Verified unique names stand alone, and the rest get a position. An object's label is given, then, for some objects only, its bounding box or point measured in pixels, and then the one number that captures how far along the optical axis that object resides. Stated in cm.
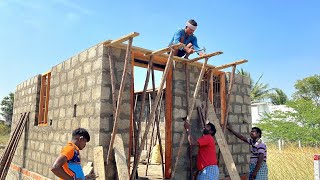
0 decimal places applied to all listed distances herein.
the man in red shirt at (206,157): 488
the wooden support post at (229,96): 618
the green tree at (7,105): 3319
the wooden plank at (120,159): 420
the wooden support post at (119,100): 432
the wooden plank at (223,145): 533
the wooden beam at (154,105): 454
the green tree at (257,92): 2649
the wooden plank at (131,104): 473
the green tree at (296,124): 1803
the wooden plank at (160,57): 472
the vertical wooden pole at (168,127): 519
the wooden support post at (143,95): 461
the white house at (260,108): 2450
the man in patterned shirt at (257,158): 544
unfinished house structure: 453
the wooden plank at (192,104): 520
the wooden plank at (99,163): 424
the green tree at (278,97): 3011
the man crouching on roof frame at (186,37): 595
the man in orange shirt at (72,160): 310
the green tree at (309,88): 2838
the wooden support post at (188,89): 549
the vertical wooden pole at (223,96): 639
